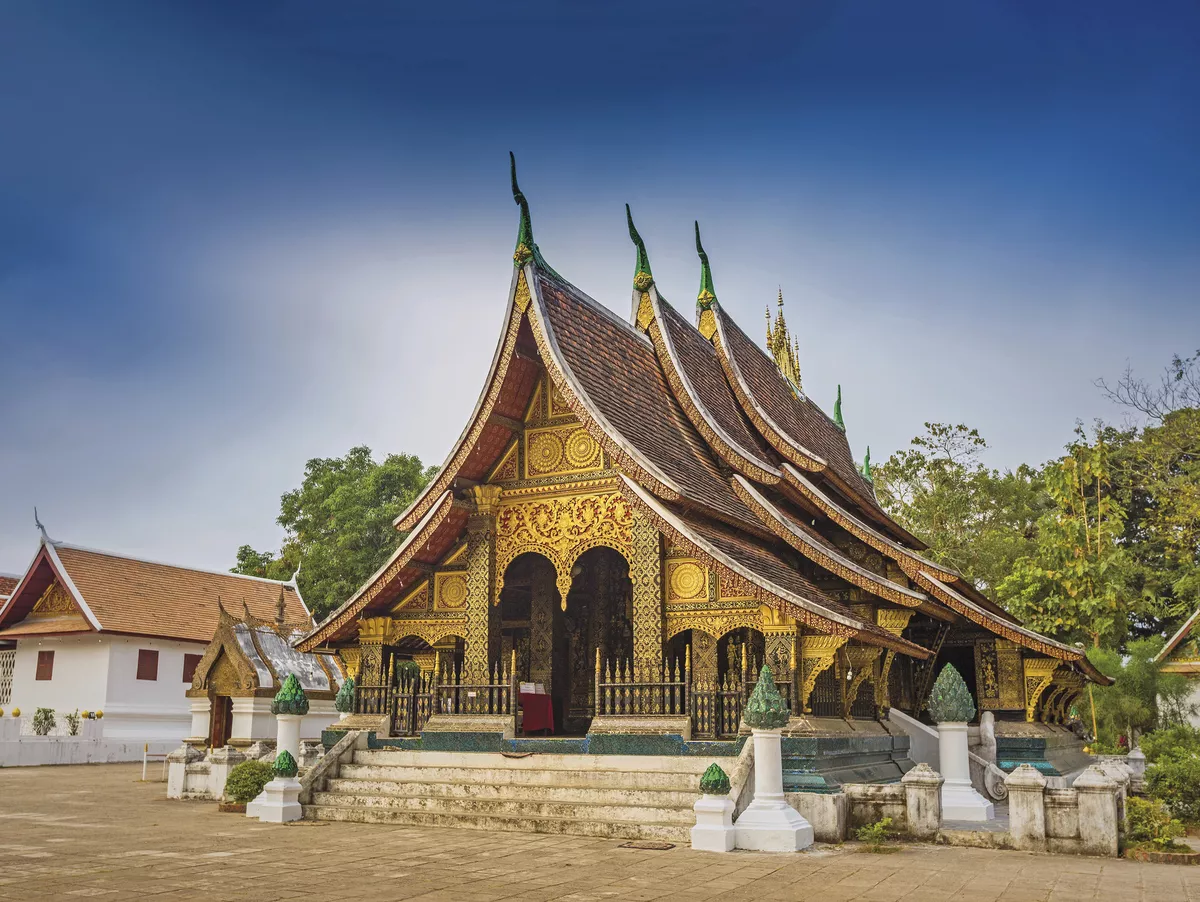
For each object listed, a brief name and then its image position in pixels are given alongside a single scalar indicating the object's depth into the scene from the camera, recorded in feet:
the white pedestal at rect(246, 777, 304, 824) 34.12
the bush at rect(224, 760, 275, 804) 36.58
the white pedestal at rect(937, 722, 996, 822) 32.50
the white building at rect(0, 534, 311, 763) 78.12
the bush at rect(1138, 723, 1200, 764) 46.11
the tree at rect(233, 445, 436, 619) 107.45
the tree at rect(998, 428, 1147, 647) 81.92
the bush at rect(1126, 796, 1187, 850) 27.66
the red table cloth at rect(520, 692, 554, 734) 41.68
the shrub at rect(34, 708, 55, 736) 74.23
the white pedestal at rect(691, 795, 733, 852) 27.30
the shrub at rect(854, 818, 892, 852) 28.19
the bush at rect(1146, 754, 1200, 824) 34.73
